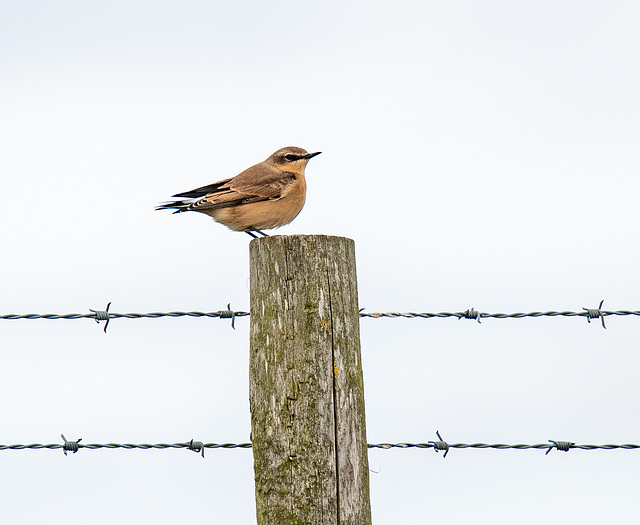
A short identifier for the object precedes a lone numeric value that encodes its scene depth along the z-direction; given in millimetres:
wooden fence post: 7547
